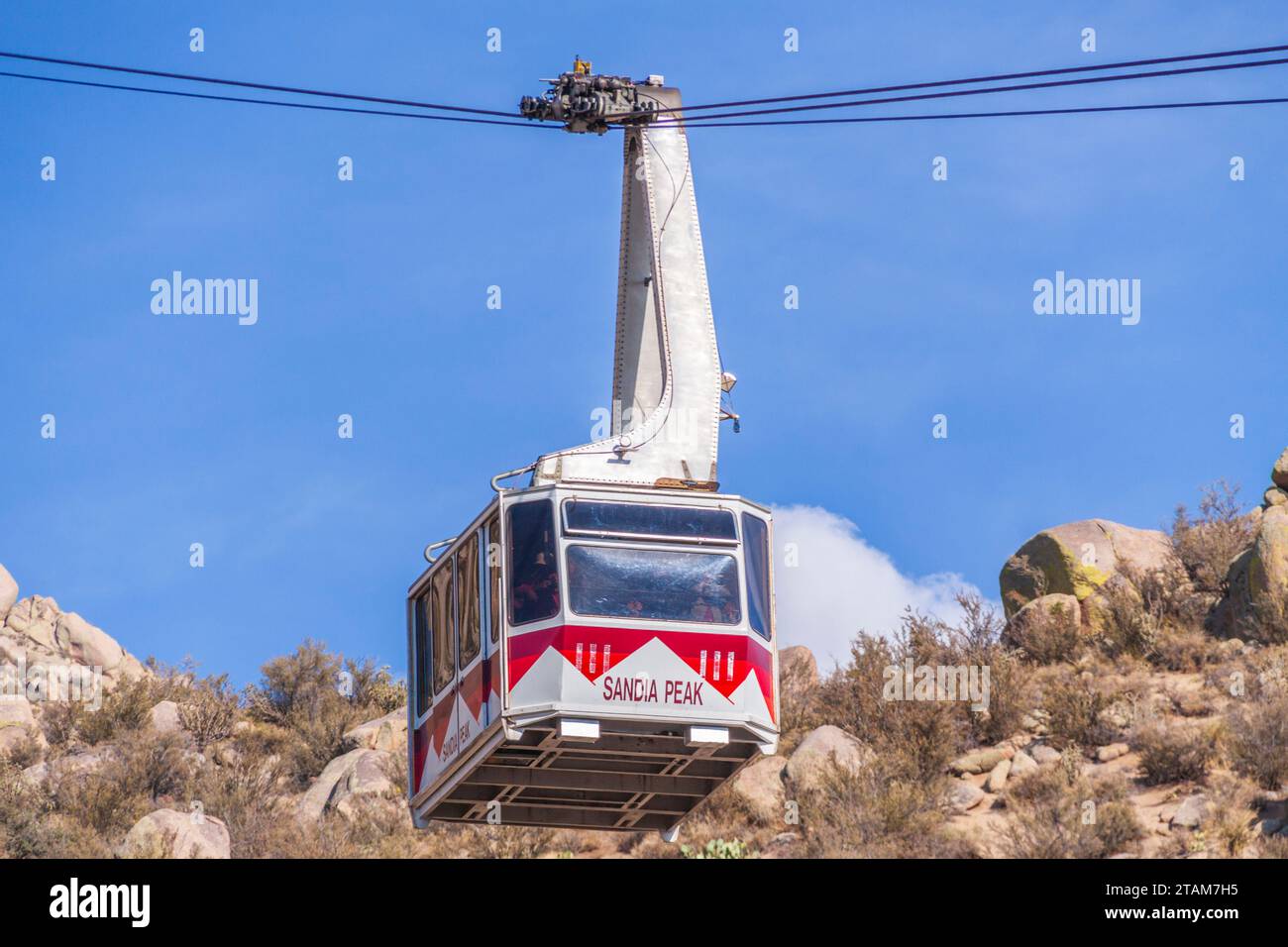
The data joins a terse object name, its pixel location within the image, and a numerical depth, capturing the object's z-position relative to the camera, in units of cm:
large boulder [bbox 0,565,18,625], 6028
